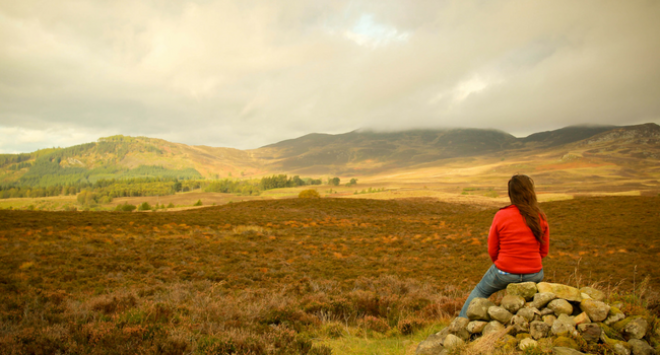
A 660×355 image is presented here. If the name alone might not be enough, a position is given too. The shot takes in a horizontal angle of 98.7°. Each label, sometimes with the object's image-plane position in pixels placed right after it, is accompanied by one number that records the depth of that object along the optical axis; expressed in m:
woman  3.91
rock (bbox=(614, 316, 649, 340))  3.30
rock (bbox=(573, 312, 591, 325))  3.55
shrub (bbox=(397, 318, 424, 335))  5.79
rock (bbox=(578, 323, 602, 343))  3.39
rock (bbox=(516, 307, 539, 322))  3.82
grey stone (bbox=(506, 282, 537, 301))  4.00
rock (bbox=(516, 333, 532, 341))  3.68
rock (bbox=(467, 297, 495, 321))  4.21
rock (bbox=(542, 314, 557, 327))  3.66
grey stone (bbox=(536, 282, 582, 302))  3.84
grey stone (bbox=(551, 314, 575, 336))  3.48
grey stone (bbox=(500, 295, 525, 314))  4.01
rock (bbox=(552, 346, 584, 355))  3.22
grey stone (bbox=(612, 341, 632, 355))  3.17
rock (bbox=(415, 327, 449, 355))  4.25
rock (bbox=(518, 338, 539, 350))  3.47
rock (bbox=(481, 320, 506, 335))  3.92
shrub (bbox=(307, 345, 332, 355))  4.52
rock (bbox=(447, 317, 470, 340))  4.21
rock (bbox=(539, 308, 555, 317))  3.78
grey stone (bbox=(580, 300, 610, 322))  3.55
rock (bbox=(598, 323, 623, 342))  3.41
